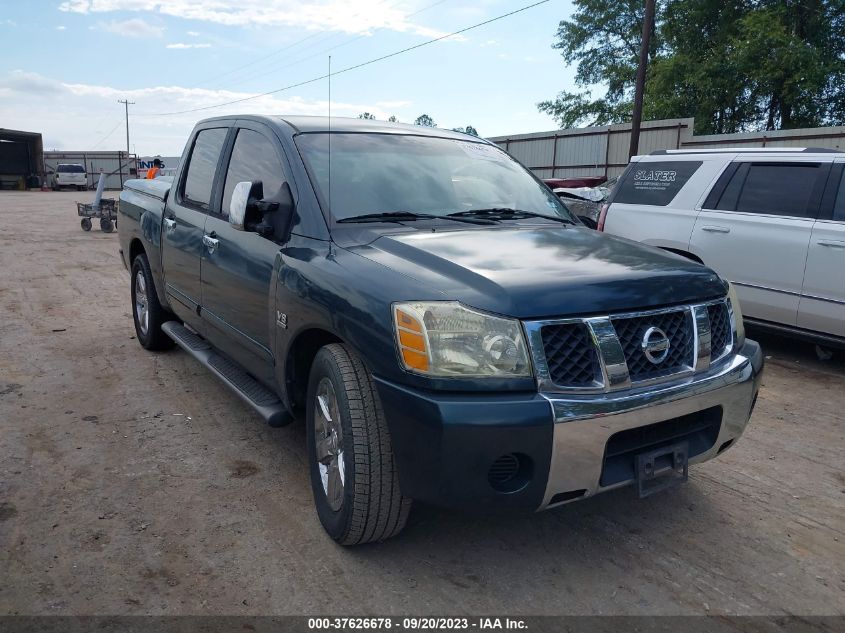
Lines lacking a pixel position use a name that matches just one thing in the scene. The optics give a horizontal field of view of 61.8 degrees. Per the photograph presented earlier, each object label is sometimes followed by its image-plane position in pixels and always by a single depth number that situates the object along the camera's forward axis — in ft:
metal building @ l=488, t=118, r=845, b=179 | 53.98
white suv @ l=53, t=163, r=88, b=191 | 155.02
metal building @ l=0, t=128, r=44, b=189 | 148.97
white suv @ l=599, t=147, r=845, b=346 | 18.20
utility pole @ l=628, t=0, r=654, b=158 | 60.95
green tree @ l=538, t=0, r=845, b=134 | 78.79
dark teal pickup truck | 7.95
